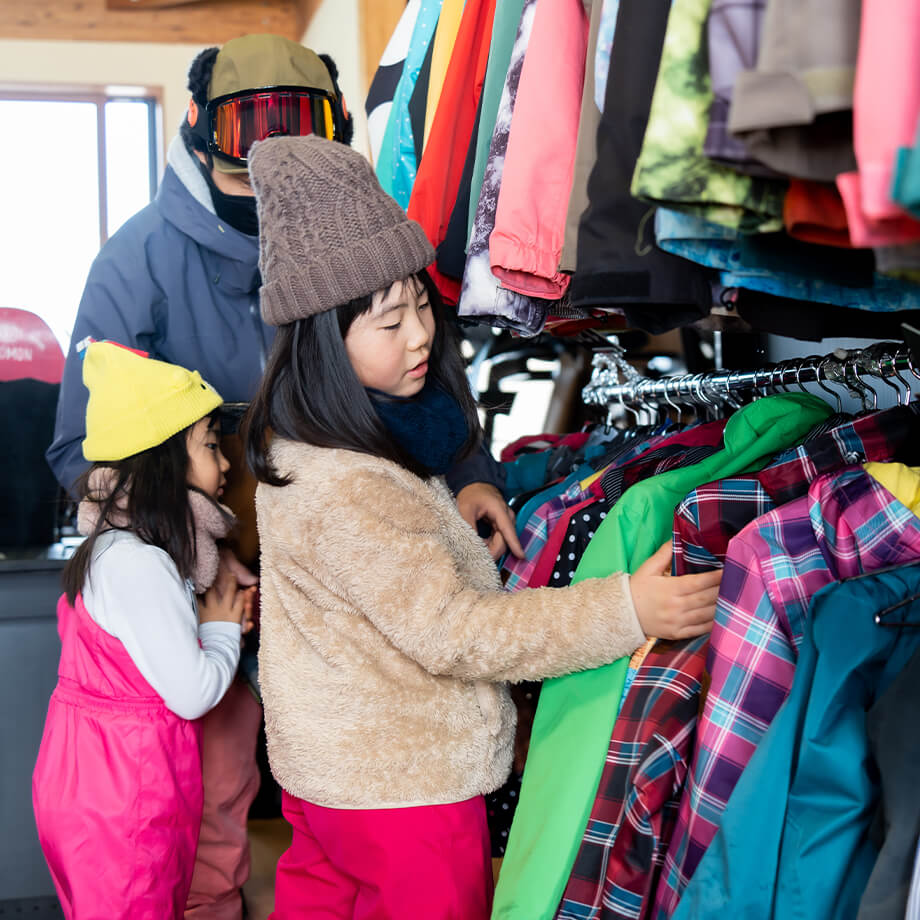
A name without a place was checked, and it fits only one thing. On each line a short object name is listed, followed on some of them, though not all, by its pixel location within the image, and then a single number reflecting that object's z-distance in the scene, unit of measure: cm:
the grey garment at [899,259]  55
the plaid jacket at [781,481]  99
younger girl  152
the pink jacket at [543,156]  110
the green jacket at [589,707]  110
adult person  179
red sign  242
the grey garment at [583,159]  97
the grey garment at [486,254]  124
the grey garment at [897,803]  72
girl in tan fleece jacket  120
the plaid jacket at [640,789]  99
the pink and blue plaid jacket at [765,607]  88
